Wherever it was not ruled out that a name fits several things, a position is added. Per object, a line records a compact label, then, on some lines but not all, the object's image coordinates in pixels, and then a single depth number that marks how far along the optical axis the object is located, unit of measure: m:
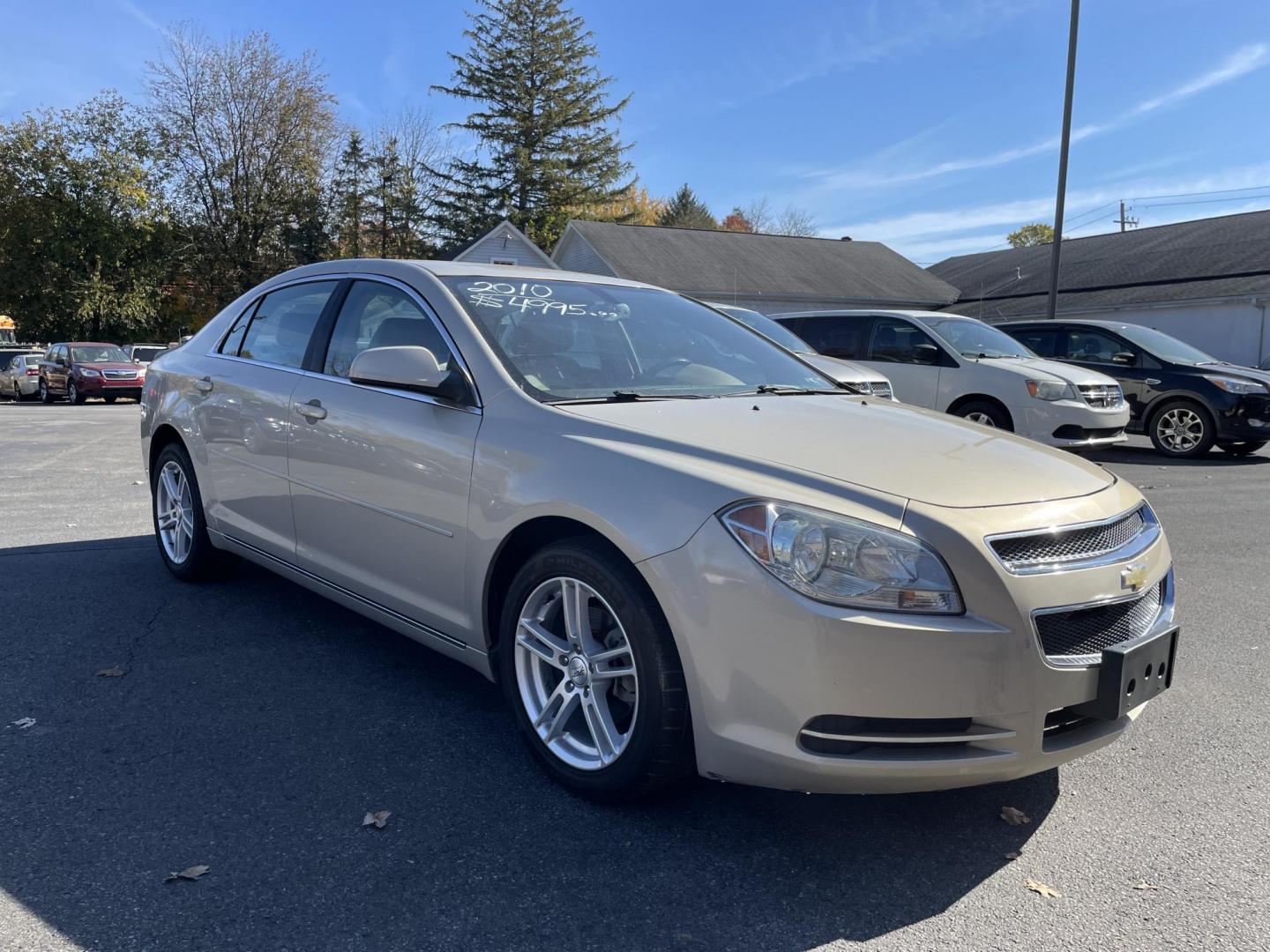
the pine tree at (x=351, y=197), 46.75
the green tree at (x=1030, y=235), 75.81
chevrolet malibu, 2.43
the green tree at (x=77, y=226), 37.69
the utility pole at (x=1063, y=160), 17.46
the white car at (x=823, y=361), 8.82
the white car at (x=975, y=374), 10.41
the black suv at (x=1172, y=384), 11.67
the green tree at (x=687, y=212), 79.25
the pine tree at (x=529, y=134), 47.66
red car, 25.14
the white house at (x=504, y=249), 33.59
